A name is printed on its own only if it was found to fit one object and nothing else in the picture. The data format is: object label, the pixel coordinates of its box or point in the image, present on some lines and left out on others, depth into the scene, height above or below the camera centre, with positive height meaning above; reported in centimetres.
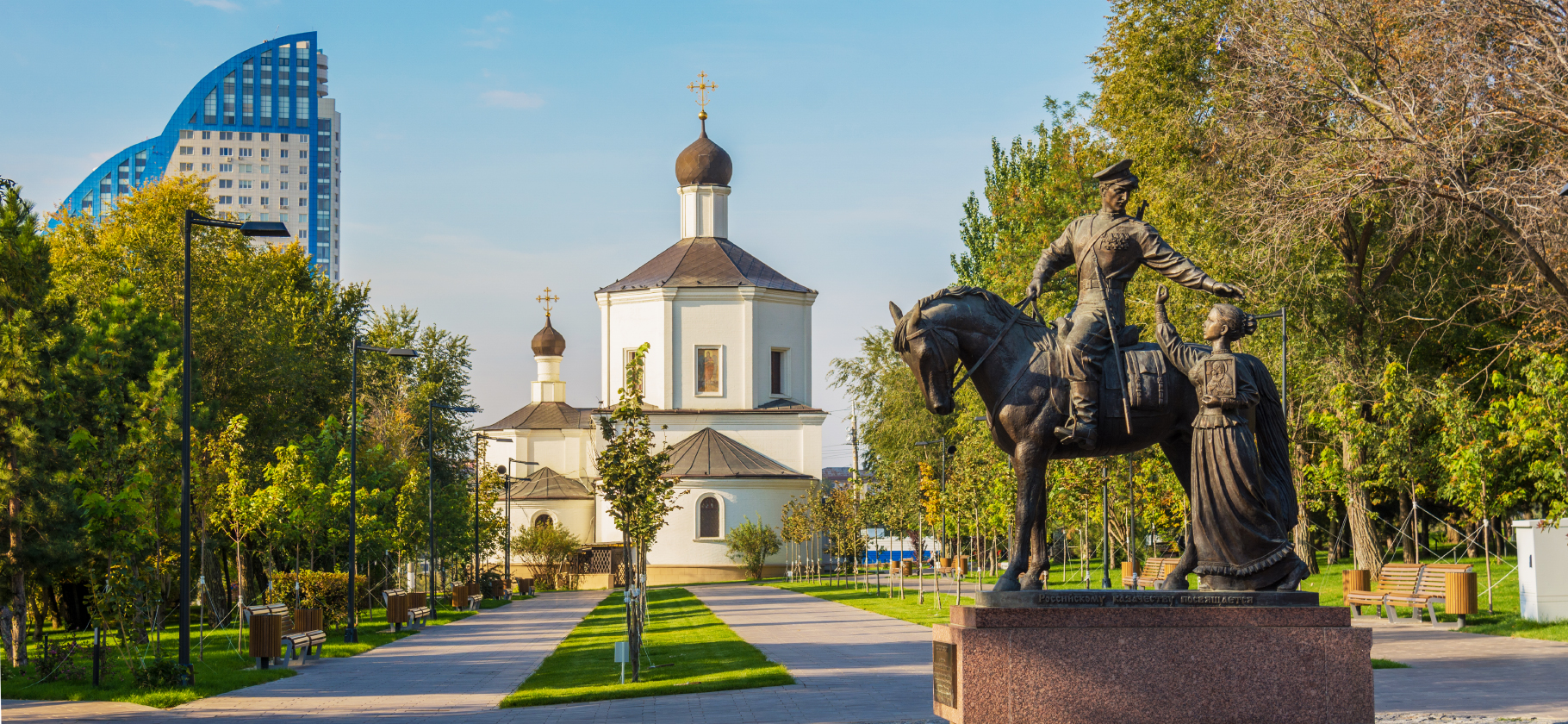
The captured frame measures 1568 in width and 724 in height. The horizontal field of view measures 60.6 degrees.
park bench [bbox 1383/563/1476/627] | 2297 -182
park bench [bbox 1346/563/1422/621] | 2398 -178
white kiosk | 2125 -132
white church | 6312 +607
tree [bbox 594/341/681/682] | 2039 +54
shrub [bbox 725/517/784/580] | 6156 -232
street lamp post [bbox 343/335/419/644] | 2703 +44
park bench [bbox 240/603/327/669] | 2116 -228
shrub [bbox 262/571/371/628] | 3045 -212
